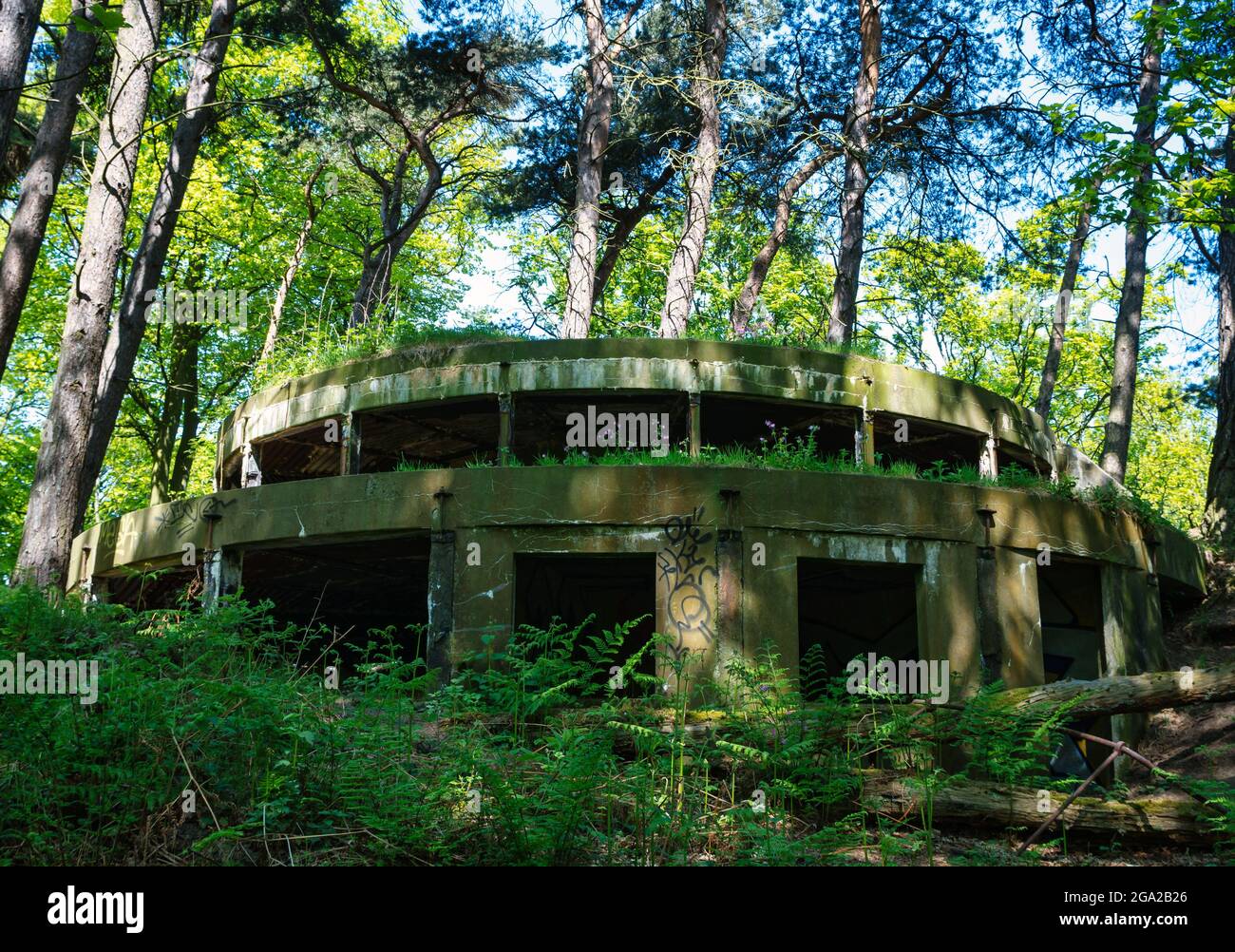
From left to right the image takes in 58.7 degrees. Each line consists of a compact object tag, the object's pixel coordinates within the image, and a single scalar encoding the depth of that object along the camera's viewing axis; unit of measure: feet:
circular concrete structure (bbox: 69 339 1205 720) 41.96
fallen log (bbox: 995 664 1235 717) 33.88
